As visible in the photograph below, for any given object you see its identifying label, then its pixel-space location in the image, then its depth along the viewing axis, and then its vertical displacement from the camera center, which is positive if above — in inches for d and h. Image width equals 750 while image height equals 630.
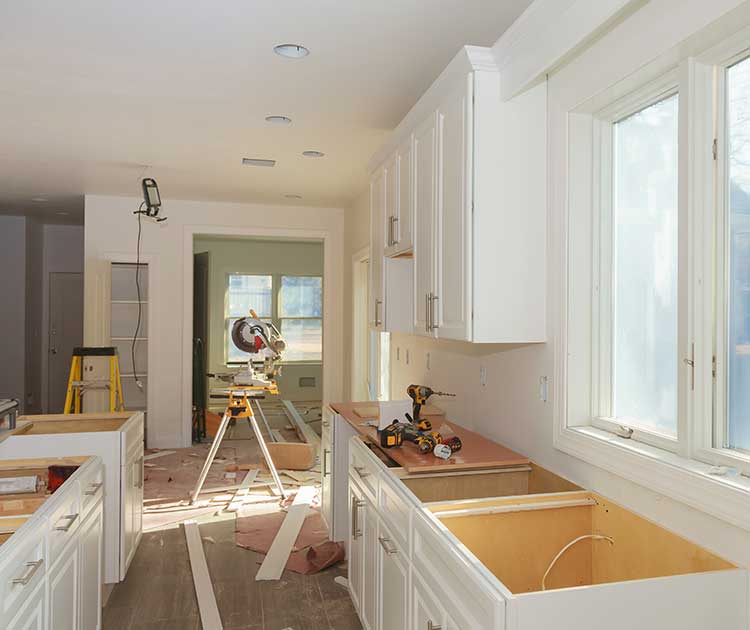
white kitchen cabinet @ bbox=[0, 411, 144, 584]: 109.8 -25.1
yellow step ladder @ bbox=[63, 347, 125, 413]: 217.9 -23.4
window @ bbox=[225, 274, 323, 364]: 386.9 +7.3
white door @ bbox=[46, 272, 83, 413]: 319.3 -4.8
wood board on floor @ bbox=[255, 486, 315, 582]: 135.5 -53.7
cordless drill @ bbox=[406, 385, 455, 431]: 124.3 -15.5
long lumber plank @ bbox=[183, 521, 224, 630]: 115.1 -54.8
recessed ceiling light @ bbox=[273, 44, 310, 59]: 106.8 +45.8
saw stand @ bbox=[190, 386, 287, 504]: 180.7 -26.9
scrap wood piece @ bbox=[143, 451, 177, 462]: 239.8 -53.5
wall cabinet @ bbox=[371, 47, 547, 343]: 89.7 +16.6
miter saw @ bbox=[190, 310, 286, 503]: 181.9 -17.8
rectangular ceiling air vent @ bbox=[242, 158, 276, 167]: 189.2 +47.2
